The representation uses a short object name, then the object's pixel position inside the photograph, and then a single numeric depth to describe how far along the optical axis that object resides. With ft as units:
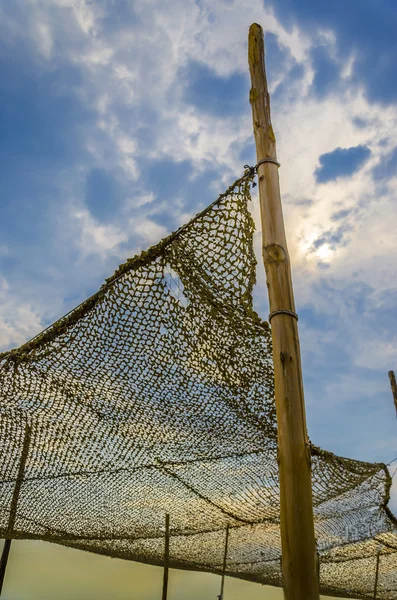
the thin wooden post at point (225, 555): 19.48
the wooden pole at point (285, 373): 5.59
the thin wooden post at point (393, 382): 25.08
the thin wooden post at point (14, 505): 12.97
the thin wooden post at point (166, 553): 18.61
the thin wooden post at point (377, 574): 23.24
